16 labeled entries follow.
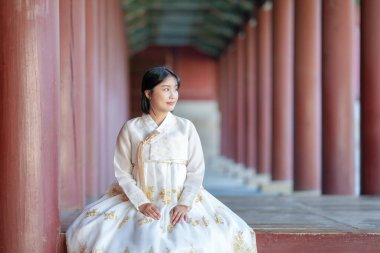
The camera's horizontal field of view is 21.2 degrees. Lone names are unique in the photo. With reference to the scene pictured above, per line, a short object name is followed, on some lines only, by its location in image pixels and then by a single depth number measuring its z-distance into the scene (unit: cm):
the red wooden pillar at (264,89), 2483
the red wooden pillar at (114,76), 1689
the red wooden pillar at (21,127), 565
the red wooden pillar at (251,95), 2826
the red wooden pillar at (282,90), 2084
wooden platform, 652
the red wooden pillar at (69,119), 834
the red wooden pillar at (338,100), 1348
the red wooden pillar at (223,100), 3838
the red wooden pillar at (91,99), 1152
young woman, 573
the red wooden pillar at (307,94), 1653
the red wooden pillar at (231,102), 3451
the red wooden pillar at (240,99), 3136
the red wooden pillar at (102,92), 1381
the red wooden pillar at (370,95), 1183
